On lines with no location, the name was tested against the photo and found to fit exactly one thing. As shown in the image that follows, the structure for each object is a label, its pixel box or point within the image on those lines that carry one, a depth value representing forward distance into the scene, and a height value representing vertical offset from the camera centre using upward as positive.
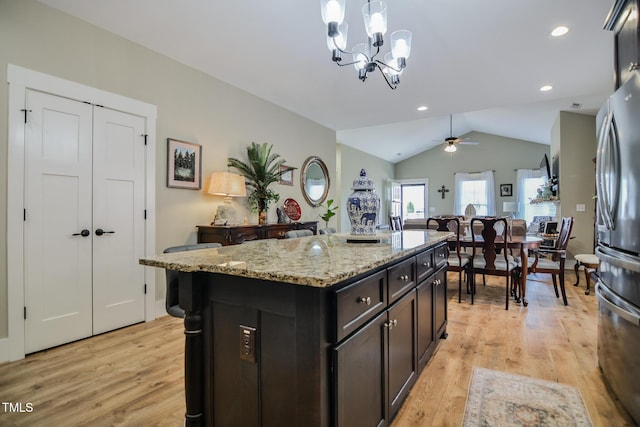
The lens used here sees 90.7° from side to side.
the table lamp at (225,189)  3.49 +0.30
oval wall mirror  5.37 +0.63
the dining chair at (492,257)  3.54 -0.49
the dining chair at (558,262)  3.65 -0.57
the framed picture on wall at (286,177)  4.86 +0.61
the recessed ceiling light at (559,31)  2.83 +1.68
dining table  3.57 -0.36
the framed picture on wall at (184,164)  3.32 +0.56
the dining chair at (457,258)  3.80 -0.54
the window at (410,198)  10.78 +0.61
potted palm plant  4.09 +0.52
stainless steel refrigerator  1.48 -0.14
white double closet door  2.43 -0.03
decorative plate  4.89 +0.10
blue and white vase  1.94 +0.06
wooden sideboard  3.36 -0.19
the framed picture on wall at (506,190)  9.45 +0.77
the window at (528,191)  8.99 +0.70
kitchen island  1.04 -0.45
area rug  1.61 -1.05
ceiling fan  7.32 +1.72
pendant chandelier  1.94 +1.25
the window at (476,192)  9.70 +0.72
